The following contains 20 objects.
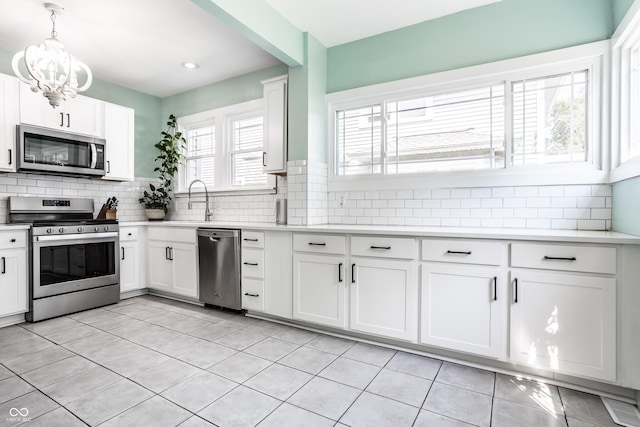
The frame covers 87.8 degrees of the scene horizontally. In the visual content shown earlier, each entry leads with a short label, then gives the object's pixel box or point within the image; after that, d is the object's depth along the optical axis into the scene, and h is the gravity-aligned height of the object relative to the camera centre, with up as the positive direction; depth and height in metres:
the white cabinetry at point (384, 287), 2.42 -0.59
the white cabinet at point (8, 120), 3.14 +0.86
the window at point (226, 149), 4.09 +0.79
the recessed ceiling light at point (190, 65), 3.77 +1.66
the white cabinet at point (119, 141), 3.99 +0.85
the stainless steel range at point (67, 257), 3.15 -0.48
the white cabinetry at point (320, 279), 2.72 -0.59
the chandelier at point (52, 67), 2.57 +1.14
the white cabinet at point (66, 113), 3.30 +1.03
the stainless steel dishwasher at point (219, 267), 3.31 -0.59
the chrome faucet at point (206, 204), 4.30 +0.07
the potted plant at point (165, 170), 4.54 +0.54
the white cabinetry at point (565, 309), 1.87 -0.59
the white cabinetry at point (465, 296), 2.14 -0.58
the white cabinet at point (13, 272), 2.97 -0.57
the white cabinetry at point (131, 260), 3.90 -0.60
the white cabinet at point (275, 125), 3.44 +0.88
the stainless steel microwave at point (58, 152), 3.25 +0.61
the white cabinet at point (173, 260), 3.68 -0.59
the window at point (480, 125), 2.46 +0.72
